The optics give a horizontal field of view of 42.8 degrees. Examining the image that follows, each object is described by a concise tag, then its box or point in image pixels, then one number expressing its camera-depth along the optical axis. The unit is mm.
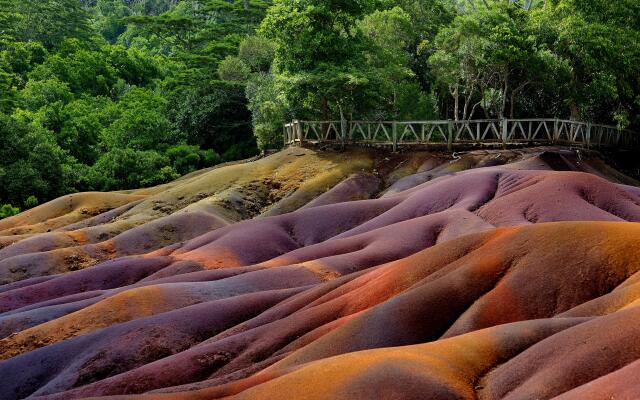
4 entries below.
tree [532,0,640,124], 52969
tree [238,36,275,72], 79625
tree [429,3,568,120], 52969
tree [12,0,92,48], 109750
